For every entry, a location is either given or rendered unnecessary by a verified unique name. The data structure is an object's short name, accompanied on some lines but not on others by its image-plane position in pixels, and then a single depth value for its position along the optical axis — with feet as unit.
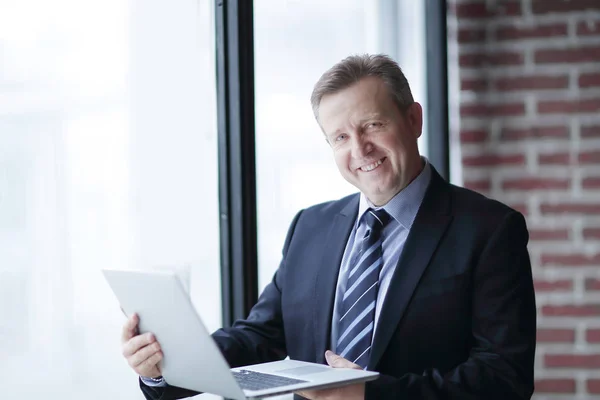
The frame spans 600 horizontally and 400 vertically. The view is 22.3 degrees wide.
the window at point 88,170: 9.38
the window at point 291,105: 11.18
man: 9.39
